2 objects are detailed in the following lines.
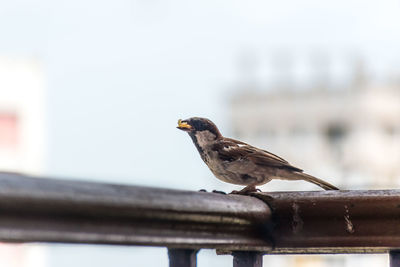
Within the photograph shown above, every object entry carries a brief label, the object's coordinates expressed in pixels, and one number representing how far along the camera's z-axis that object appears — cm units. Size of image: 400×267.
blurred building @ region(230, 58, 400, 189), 4772
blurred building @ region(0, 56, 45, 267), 2995
